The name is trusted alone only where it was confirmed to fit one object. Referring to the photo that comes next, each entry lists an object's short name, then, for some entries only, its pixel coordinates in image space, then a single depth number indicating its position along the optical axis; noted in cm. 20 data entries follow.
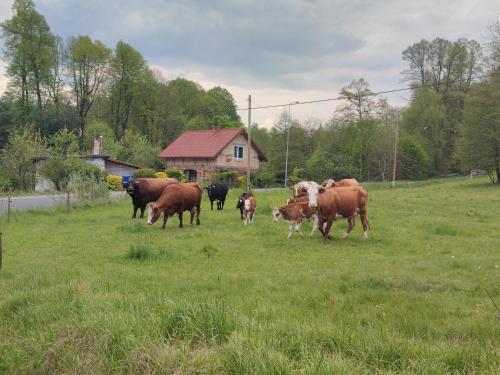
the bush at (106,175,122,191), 3949
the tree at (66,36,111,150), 5572
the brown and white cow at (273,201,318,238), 1307
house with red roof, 4697
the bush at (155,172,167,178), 4206
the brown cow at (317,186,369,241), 1229
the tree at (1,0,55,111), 5128
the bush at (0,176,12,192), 3152
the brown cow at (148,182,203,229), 1515
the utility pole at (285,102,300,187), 5375
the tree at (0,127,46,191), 3259
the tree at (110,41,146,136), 5897
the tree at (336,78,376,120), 5428
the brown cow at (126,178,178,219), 1920
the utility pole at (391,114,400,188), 4097
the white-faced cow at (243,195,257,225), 1559
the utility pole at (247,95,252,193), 3107
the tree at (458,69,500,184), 3497
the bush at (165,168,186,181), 4334
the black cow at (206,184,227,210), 2195
